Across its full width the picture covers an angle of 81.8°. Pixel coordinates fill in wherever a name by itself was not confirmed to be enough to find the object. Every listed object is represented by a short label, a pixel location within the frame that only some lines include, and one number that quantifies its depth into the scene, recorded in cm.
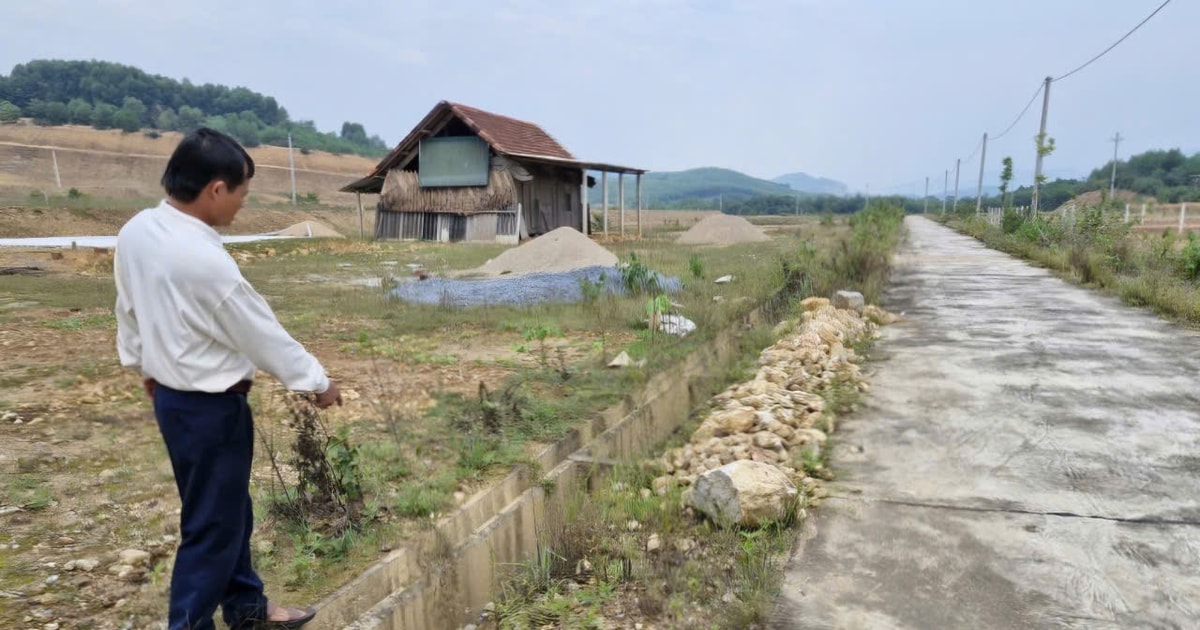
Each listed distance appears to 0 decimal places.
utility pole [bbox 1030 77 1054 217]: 2101
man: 184
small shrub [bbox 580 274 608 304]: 853
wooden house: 2142
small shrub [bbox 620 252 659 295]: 894
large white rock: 313
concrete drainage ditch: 254
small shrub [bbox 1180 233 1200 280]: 1000
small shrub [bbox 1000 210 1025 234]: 2202
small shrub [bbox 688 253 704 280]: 1039
